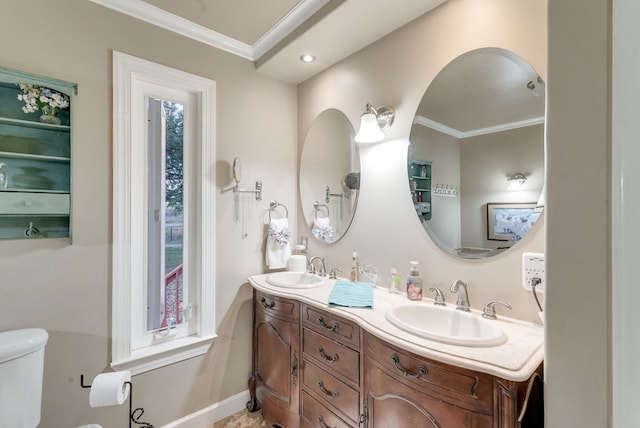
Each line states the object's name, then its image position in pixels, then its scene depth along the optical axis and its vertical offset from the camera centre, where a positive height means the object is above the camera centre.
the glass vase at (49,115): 1.41 +0.50
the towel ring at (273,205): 2.29 +0.06
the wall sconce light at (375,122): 1.73 +0.57
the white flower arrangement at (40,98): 1.37 +0.58
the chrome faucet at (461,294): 1.35 -0.40
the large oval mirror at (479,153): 1.22 +0.30
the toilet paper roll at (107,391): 1.24 -0.81
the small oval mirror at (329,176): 2.00 +0.29
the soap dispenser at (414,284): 1.51 -0.40
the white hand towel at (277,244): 2.17 -0.25
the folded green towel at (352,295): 1.44 -0.46
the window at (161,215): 1.60 -0.02
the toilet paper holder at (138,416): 1.59 -1.20
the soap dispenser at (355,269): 1.89 -0.39
